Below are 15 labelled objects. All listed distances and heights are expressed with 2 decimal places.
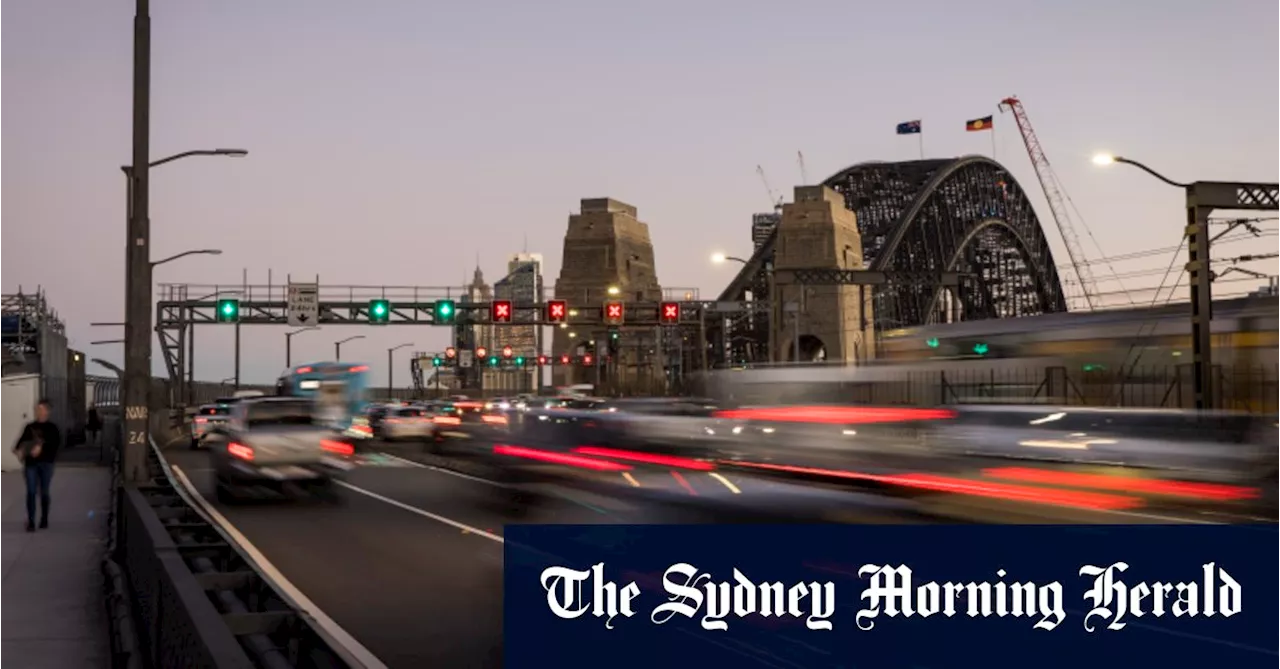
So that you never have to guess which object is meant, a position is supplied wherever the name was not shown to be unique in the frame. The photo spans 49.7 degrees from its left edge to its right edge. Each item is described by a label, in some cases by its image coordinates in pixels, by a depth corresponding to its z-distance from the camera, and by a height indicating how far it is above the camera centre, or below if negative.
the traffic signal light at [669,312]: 68.25 +3.42
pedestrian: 20.06 -0.92
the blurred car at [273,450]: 25.11 -1.14
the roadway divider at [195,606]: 6.25 -1.35
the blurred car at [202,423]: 51.25 -1.28
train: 18.20 +0.15
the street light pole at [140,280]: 23.83 +1.98
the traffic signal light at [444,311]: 71.88 +3.84
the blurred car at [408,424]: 51.69 -1.46
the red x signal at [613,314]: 72.50 +3.57
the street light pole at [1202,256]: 28.59 +2.49
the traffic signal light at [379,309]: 69.62 +3.87
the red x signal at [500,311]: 70.50 +3.74
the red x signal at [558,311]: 71.88 +3.75
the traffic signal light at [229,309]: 66.50 +3.82
